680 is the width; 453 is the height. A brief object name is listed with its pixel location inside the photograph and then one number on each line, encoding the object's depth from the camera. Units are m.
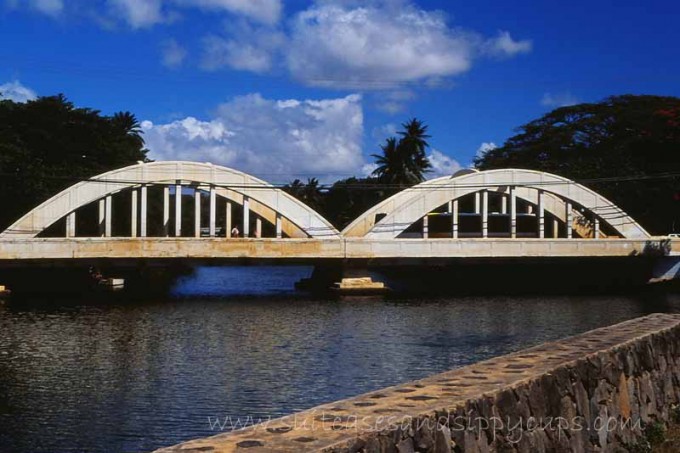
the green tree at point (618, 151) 57.75
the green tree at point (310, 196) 98.85
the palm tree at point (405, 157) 73.62
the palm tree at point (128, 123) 80.25
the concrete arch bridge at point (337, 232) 40.53
